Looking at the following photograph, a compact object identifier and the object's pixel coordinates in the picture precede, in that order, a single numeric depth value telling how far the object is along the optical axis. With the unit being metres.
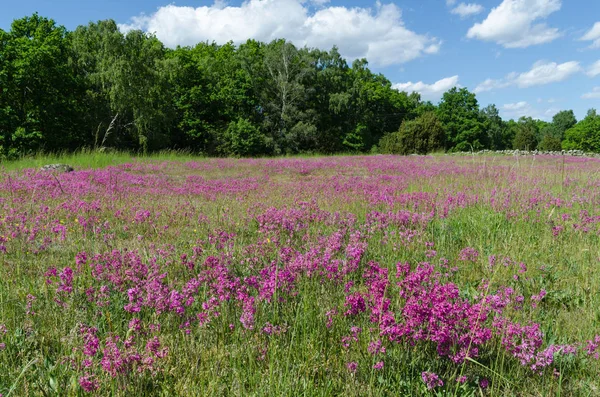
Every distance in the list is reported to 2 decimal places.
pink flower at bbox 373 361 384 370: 2.11
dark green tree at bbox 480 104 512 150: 80.50
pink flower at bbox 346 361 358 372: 2.23
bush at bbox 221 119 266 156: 37.28
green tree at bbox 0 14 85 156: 25.44
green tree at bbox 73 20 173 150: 28.75
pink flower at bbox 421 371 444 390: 2.03
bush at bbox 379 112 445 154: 41.44
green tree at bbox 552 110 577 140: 126.15
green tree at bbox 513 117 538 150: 64.78
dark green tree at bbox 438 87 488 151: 74.12
